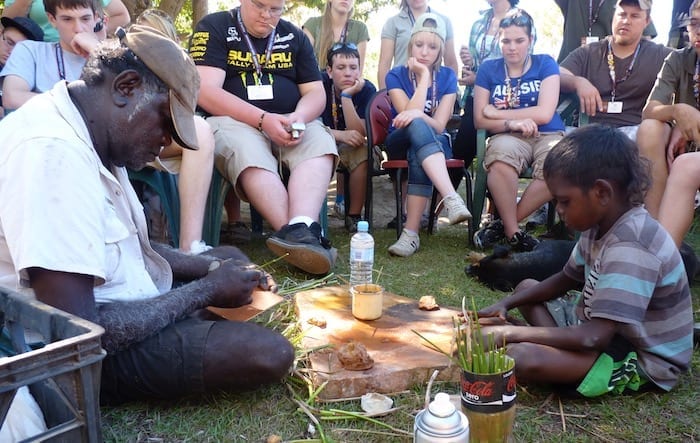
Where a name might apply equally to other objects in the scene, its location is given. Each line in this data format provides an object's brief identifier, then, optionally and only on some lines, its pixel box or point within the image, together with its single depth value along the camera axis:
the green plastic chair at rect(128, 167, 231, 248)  3.89
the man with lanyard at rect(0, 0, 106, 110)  3.82
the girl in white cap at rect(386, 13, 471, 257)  4.51
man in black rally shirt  3.86
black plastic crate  1.26
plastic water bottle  3.16
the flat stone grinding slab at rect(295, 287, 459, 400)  2.29
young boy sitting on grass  2.15
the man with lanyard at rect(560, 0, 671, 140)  4.79
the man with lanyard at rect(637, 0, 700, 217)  3.90
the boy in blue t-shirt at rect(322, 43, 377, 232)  5.44
